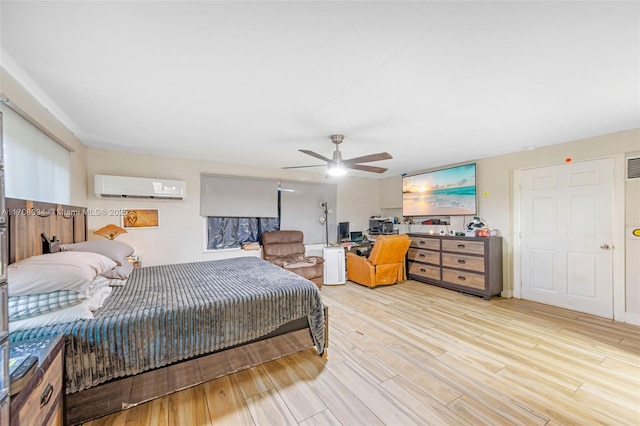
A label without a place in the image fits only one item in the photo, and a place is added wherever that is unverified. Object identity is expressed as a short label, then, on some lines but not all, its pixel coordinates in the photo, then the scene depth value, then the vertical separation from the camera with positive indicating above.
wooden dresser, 4.07 -0.95
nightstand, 1.00 -0.79
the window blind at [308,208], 5.33 +0.08
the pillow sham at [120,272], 2.29 -0.56
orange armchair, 4.63 -1.01
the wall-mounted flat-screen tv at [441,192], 4.65 +0.36
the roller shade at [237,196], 4.53 +0.31
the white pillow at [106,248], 2.38 -0.34
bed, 1.56 -0.89
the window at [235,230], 4.71 -0.34
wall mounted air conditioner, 3.56 +0.40
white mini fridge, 5.02 -1.12
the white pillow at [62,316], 1.44 -0.63
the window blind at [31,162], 1.89 +0.47
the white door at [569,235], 3.32 -0.39
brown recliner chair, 4.66 -0.87
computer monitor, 5.94 -0.49
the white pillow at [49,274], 1.45 -0.37
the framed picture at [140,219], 3.91 -0.09
